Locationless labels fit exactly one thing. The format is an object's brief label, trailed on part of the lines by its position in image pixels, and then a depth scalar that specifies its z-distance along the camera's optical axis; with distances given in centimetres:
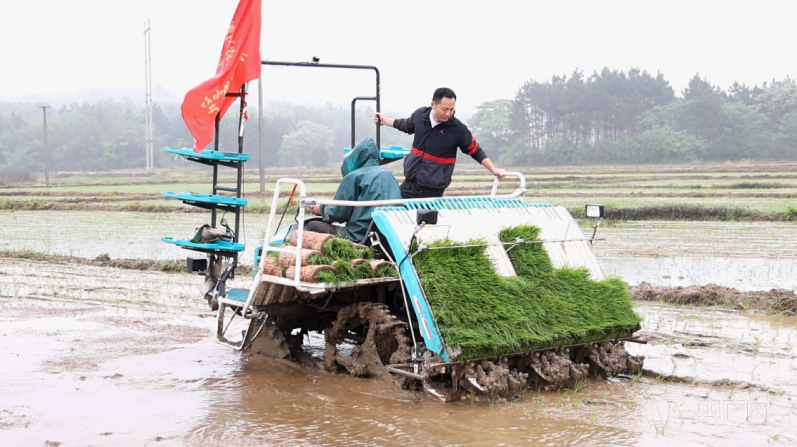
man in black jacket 739
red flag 756
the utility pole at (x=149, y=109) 6500
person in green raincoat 678
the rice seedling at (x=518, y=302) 591
